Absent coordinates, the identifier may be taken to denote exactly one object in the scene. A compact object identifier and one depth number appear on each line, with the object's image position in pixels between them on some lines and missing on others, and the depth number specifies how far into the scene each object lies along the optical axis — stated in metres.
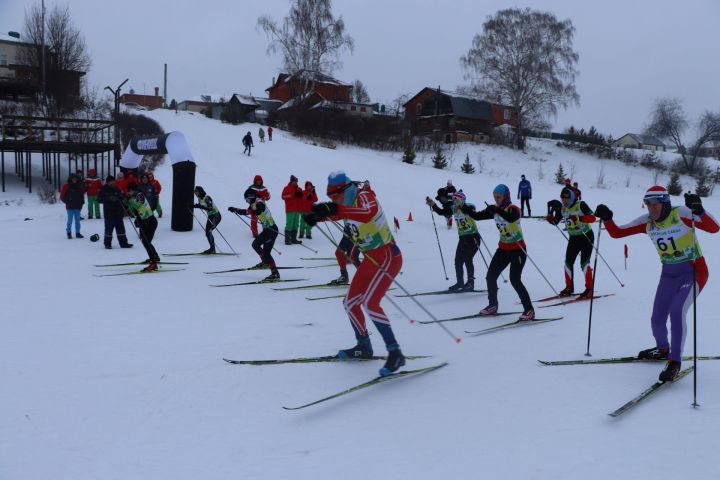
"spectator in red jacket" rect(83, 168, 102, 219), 14.05
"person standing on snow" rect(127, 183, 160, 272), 9.78
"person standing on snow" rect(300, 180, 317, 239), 12.47
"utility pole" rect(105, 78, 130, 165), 19.67
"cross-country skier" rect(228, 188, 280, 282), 8.90
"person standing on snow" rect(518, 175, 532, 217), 18.48
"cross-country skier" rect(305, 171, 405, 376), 4.46
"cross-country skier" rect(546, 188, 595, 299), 7.57
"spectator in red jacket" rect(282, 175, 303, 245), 12.61
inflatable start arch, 13.57
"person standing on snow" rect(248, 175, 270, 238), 11.83
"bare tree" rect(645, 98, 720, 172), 40.67
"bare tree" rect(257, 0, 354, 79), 41.50
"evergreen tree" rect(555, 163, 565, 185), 28.66
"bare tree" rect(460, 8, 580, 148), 38.50
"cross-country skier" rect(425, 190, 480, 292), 7.98
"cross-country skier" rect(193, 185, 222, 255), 10.80
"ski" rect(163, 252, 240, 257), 11.00
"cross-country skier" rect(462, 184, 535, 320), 6.26
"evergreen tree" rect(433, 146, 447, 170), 30.22
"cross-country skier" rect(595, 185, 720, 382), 4.27
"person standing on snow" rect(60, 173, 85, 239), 12.02
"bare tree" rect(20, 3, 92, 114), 29.69
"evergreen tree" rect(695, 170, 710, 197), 26.72
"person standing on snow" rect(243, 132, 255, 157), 26.72
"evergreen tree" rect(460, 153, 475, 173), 29.58
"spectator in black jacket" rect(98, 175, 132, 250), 11.18
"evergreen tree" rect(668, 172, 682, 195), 27.17
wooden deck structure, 18.48
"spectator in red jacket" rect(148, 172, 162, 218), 13.74
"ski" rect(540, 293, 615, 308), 7.28
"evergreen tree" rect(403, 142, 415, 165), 31.11
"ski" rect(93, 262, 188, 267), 9.53
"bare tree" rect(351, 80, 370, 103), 54.03
